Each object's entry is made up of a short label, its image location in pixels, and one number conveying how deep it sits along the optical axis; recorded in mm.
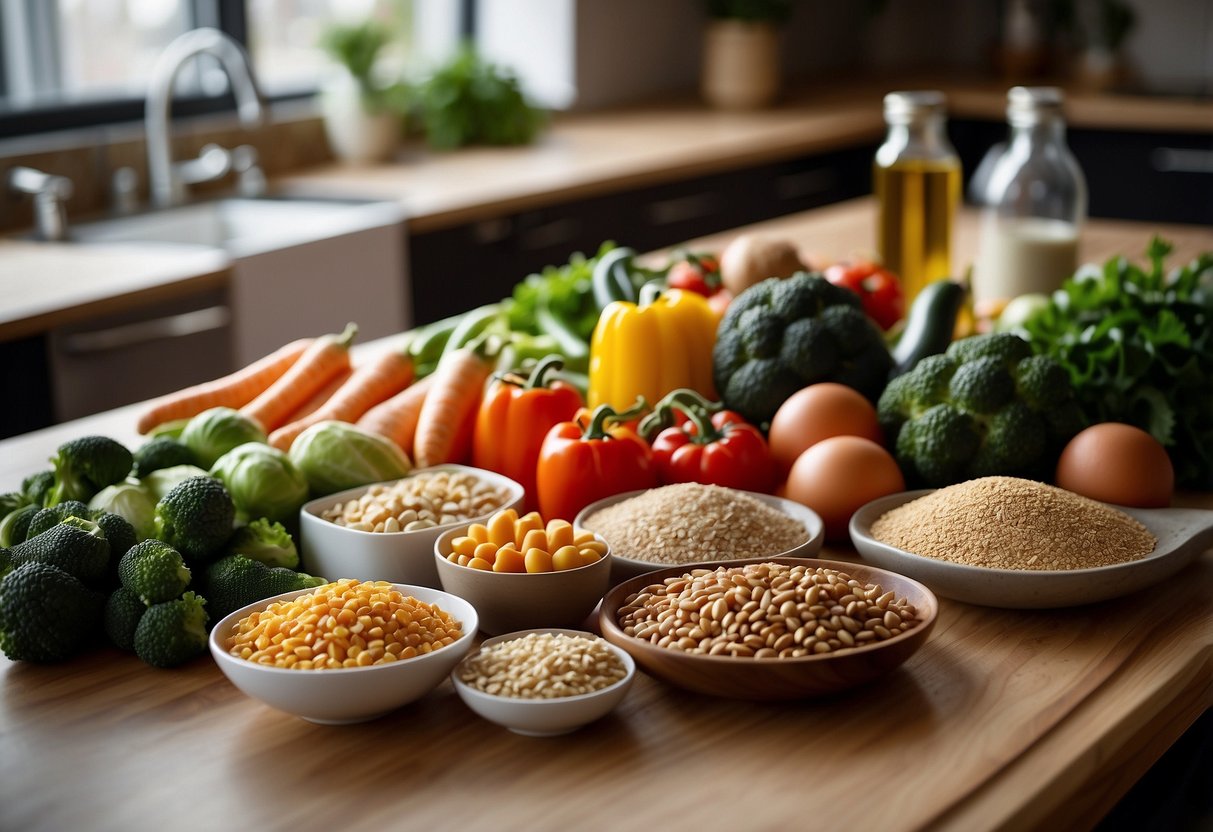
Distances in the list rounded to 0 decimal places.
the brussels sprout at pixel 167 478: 1245
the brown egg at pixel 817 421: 1388
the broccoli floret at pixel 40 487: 1262
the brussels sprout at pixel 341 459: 1307
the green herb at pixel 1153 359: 1444
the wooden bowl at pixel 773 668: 954
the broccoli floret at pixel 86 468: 1226
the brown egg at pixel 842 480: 1286
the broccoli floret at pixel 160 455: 1287
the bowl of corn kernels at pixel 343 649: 938
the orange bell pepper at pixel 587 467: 1322
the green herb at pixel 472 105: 4133
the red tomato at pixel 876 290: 1806
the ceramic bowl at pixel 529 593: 1062
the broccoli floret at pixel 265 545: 1158
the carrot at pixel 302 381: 1536
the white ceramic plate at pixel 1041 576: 1105
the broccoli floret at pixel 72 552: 1086
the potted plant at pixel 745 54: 4871
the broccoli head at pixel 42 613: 1054
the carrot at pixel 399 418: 1474
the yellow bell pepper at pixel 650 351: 1562
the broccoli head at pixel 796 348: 1476
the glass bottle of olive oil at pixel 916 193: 2066
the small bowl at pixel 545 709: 930
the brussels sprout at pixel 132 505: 1202
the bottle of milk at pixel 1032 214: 2119
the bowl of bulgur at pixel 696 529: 1153
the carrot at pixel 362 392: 1473
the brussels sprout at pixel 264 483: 1253
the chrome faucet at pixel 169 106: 3236
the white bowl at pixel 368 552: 1167
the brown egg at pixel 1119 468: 1286
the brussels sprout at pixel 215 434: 1373
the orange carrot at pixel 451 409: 1440
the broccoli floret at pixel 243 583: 1096
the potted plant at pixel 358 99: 3844
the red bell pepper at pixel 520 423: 1420
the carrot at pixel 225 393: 1573
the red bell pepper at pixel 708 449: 1347
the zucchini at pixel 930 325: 1561
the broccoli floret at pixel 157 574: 1063
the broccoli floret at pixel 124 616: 1078
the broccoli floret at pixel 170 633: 1055
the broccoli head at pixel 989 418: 1327
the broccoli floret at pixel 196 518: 1120
